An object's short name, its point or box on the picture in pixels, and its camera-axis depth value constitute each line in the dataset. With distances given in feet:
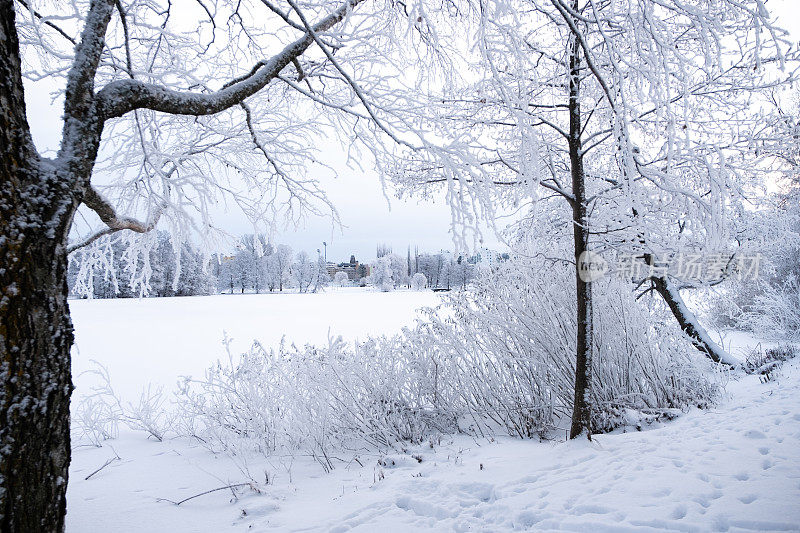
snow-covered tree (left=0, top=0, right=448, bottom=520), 5.65
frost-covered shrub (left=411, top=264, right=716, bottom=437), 16.06
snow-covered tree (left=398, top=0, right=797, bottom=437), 7.32
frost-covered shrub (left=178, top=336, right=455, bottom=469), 15.39
